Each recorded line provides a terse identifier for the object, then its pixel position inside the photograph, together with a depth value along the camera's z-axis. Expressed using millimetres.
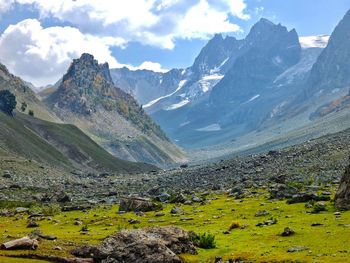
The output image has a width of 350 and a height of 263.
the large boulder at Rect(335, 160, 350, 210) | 44906
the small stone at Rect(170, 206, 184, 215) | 54531
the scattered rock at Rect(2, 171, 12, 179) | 115675
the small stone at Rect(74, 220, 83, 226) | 50662
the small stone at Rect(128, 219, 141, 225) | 49062
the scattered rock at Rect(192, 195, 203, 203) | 65387
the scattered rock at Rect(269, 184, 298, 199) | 57781
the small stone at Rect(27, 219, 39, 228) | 49650
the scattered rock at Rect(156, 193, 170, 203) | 69275
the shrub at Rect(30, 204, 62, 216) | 63362
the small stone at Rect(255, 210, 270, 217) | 47906
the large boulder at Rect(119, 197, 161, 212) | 59406
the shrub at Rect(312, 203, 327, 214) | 45300
